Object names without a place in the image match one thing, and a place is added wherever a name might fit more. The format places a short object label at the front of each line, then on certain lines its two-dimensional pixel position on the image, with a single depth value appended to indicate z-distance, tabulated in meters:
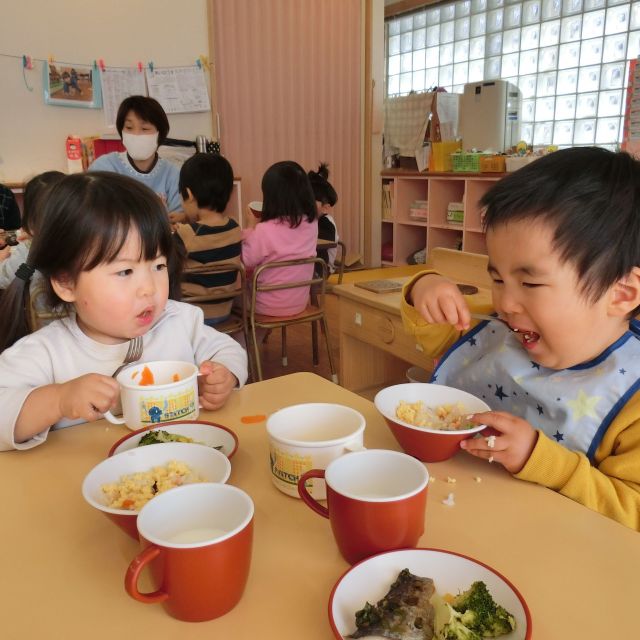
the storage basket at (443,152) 4.94
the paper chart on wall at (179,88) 4.25
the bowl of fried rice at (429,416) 0.75
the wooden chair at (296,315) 2.64
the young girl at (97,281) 0.99
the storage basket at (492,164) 4.31
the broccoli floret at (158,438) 0.77
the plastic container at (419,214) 5.26
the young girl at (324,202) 3.97
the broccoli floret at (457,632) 0.45
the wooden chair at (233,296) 2.53
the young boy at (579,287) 0.83
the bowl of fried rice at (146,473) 0.64
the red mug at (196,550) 0.46
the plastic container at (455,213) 4.86
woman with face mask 3.03
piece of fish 0.46
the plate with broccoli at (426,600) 0.46
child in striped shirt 2.68
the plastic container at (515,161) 4.14
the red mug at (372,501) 0.53
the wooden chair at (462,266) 1.88
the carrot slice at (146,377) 0.94
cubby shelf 4.70
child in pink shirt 2.94
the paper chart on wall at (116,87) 4.06
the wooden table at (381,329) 1.93
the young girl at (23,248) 2.08
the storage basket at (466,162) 4.54
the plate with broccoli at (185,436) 0.78
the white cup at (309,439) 0.66
